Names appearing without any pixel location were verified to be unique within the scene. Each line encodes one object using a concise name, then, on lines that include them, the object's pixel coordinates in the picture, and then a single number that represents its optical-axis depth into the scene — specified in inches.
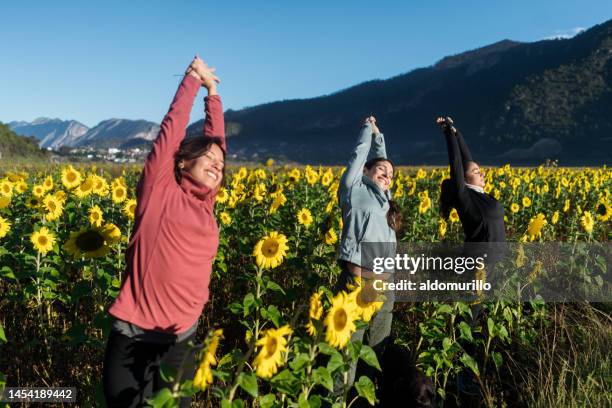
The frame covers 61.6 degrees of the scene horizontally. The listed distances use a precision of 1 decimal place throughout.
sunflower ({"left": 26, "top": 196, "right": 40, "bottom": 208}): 210.6
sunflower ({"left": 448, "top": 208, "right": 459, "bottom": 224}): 260.5
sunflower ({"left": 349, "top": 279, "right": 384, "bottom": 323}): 97.5
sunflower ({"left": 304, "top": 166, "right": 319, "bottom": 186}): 351.7
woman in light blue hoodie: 138.0
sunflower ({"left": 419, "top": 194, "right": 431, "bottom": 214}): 271.8
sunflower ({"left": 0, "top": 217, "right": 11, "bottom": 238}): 180.2
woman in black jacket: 171.3
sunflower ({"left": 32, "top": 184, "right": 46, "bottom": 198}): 224.6
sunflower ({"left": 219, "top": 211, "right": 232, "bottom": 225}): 223.3
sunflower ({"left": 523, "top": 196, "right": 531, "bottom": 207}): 349.4
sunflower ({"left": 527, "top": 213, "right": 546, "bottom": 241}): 193.3
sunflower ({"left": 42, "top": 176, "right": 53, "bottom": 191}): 248.7
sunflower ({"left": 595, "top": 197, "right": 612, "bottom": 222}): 266.1
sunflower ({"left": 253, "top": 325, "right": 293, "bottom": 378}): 78.7
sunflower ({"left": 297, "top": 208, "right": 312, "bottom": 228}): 228.8
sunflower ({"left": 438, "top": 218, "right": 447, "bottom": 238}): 255.8
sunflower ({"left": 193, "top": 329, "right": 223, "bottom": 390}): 68.7
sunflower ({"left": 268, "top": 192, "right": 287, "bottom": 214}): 239.9
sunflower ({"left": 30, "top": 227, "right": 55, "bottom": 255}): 169.3
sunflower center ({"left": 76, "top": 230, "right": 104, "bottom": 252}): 128.0
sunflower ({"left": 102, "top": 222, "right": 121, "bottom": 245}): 127.9
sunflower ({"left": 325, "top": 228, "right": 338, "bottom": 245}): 186.5
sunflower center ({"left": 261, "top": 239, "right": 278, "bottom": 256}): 142.0
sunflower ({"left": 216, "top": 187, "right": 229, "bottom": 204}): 254.7
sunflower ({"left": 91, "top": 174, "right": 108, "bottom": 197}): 225.0
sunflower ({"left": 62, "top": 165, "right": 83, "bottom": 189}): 237.8
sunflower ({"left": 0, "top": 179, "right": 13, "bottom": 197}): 253.1
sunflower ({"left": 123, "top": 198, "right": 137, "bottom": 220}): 195.5
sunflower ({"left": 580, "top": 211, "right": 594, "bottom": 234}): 232.7
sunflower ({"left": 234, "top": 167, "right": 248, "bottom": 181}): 355.9
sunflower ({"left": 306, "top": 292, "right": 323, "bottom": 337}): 92.0
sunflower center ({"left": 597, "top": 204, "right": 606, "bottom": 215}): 271.4
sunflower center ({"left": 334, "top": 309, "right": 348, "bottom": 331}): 89.4
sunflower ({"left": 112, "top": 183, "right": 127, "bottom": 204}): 234.2
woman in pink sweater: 90.1
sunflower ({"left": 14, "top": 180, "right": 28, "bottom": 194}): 263.6
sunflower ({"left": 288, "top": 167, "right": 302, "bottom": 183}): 354.8
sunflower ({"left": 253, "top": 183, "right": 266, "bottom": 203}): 263.3
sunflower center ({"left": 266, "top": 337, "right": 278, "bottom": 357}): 79.5
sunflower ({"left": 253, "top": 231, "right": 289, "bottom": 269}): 141.7
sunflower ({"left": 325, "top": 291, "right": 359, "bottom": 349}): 88.8
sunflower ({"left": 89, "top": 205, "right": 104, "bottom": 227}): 198.2
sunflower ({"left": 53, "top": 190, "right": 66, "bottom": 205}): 209.3
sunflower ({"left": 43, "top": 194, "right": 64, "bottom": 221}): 197.8
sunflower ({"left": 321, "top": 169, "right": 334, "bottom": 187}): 357.6
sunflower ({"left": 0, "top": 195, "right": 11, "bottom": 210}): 205.7
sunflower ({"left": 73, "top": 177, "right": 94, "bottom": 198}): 220.1
